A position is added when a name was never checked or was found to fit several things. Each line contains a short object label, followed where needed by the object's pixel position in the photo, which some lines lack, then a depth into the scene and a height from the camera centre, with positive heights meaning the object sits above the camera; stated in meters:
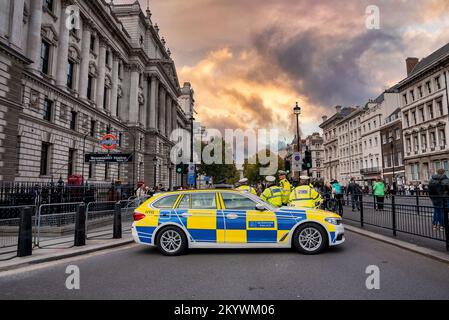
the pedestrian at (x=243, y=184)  11.84 +0.17
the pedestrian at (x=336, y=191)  15.71 -0.17
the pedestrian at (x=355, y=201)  10.99 -0.48
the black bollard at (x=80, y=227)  7.92 -1.00
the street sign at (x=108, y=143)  19.86 +2.98
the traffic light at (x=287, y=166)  19.98 +1.47
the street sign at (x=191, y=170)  25.10 +1.51
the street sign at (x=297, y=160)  17.23 +1.58
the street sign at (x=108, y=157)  15.73 +1.63
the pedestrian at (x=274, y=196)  8.91 -0.23
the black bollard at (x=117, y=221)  9.19 -0.98
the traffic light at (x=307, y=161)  16.92 +1.52
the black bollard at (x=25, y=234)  6.69 -1.00
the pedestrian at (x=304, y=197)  8.12 -0.24
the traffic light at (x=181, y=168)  21.71 +1.47
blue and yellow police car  6.56 -0.81
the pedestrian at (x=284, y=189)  9.48 -0.03
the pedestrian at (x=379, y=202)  9.40 -0.44
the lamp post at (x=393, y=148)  48.92 +6.51
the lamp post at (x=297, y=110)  22.31 +5.69
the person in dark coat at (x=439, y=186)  8.47 +0.05
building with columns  19.69 +9.61
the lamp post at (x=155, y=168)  47.83 +3.21
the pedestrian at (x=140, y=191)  16.46 -0.13
